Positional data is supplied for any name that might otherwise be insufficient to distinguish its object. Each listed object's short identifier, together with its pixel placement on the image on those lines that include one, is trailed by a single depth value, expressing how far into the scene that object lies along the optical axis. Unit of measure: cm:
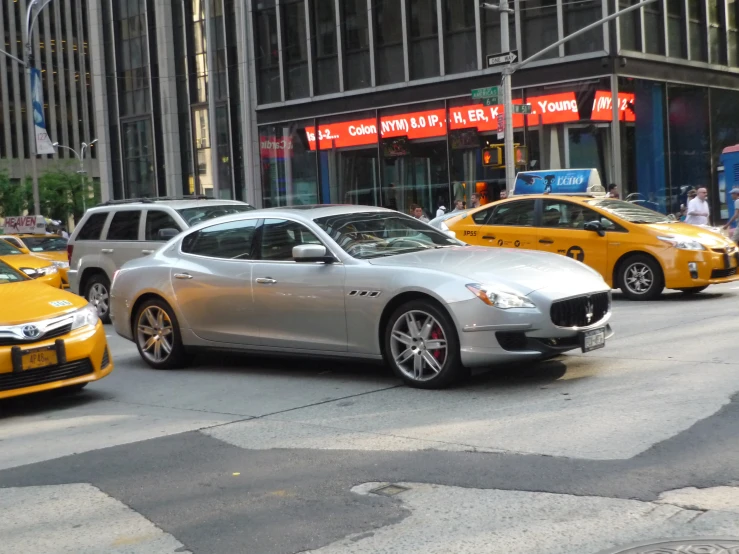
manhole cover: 406
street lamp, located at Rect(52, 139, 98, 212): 8544
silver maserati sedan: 777
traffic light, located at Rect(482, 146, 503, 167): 2612
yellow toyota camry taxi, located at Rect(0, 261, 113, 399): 793
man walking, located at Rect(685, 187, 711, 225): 2064
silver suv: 1473
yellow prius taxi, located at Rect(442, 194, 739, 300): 1414
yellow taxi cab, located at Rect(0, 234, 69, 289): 2205
